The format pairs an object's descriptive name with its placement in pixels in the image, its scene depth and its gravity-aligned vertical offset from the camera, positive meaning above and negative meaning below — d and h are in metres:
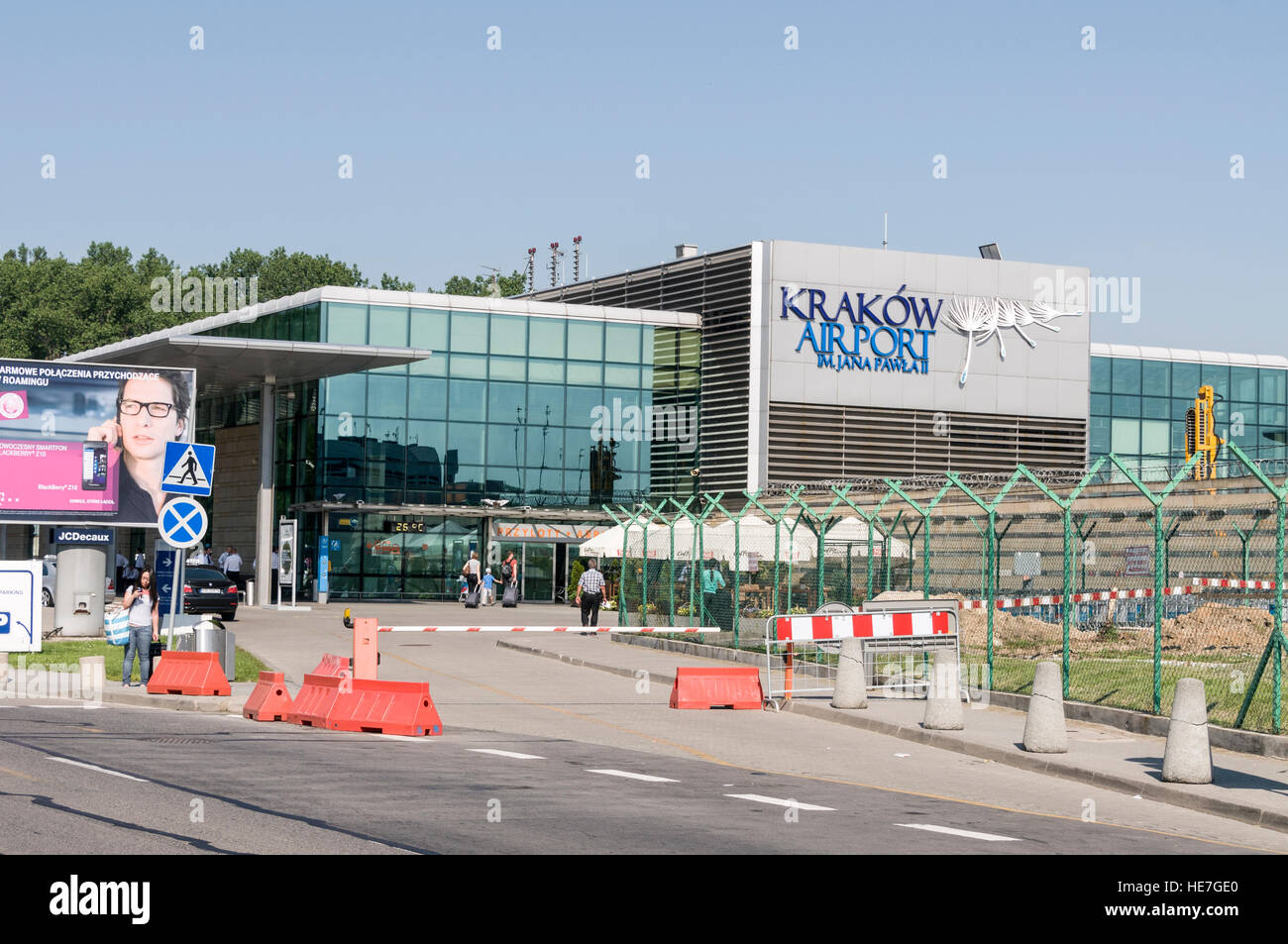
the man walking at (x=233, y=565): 47.66 -2.38
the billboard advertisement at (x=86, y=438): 37.56 +1.09
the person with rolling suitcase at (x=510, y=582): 50.34 -2.86
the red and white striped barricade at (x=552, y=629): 31.83 -2.86
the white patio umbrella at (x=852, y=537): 29.08 -0.71
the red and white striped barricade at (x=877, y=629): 21.05 -1.71
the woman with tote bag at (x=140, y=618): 22.58 -1.94
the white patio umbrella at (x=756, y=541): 34.20 -0.96
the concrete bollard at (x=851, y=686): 20.58 -2.42
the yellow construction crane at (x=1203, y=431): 47.53 +2.56
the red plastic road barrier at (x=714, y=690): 21.41 -2.62
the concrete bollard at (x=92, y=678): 21.55 -2.68
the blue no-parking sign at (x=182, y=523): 21.22 -0.51
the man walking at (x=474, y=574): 48.62 -2.51
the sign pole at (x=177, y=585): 22.30 -1.47
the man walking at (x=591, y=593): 39.12 -2.44
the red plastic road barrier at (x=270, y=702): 19.09 -2.62
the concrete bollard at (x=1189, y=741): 13.92 -2.05
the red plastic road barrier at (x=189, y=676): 21.41 -2.62
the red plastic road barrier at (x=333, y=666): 19.60 -2.22
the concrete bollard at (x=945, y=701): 18.02 -2.27
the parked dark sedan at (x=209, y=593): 38.91 -2.67
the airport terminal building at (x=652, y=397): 54.47 +3.58
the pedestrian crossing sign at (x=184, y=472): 21.47 +0.18
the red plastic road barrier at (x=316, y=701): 18.52 -2.53
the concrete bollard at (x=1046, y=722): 16.08 -2.20
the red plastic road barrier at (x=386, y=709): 17.66 -2.50
